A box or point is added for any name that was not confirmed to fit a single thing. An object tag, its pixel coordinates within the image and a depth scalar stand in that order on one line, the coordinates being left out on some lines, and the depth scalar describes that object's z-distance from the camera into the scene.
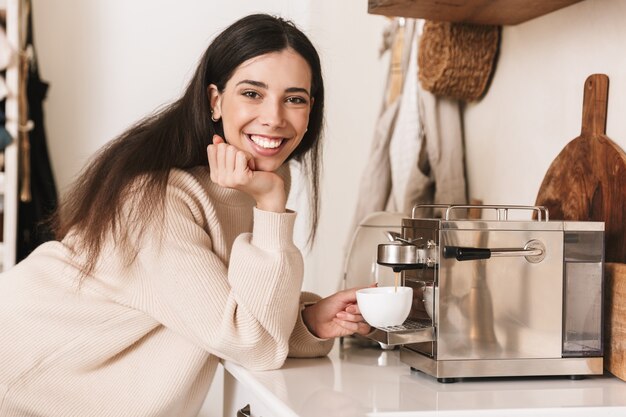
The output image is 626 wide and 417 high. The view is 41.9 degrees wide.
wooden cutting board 1.33
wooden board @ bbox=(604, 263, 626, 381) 1.23
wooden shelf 1.58
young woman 1.26
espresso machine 1.20
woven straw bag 1.82
